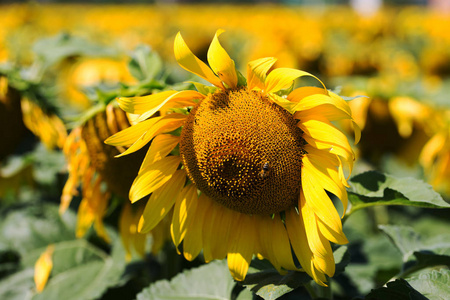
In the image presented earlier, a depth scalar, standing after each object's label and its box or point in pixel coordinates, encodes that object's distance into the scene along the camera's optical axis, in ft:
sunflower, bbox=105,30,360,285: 3.08
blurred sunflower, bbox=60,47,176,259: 4.06
